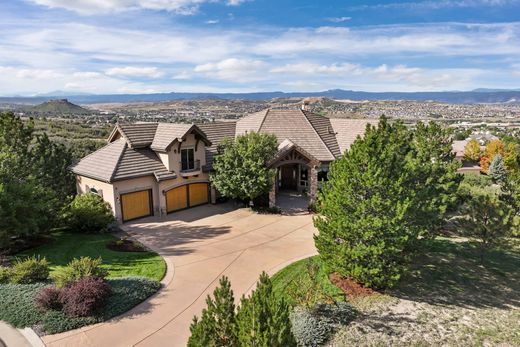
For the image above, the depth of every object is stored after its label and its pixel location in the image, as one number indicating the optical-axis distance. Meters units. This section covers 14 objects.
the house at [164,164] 24.70
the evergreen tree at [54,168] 24.92
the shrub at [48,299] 12.67
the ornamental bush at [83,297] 12.57
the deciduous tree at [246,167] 25.83
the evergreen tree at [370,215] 14.37
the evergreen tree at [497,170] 49.81
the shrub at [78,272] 13.57
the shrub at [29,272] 14.52
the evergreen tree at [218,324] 8.20
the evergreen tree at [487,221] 18.28
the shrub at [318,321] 11.85
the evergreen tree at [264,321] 7.78
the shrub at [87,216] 22.20
